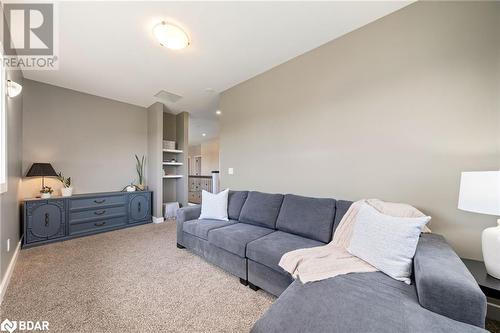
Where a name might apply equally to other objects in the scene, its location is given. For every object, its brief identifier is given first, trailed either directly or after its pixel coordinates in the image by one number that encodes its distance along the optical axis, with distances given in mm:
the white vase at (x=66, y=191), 3379
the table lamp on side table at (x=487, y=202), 1168
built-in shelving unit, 4352
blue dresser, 2906
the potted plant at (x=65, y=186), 3387
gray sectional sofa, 897
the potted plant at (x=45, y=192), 3144
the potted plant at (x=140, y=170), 4539
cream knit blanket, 1365
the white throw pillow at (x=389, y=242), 1287
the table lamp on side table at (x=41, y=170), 3056
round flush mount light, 1978
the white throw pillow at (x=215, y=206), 2803
